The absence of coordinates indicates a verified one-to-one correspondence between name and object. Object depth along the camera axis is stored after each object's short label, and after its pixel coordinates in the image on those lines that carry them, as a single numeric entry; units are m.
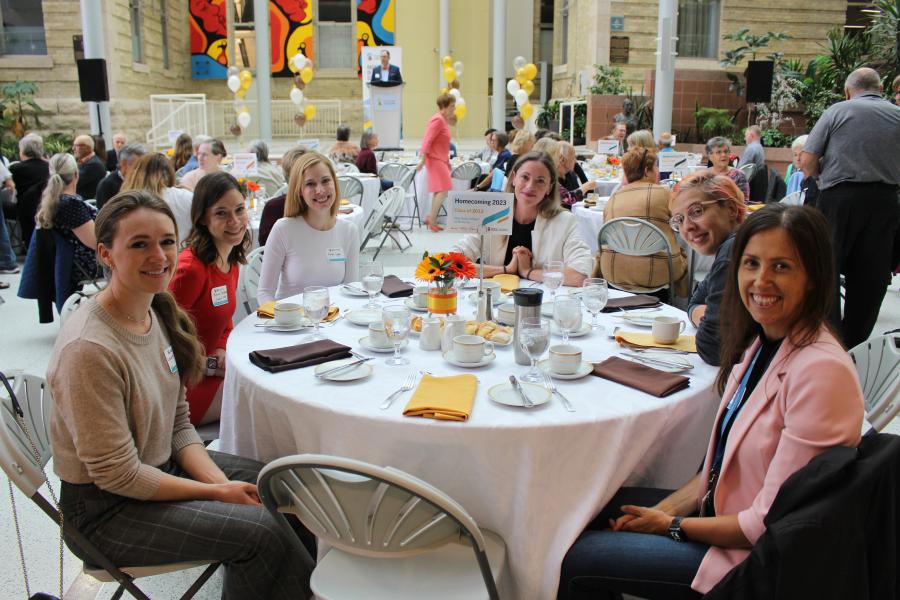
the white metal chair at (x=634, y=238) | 4.14
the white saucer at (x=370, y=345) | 2.26
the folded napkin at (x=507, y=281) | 3.09
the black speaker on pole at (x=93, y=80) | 9.96
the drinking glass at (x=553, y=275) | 2.83
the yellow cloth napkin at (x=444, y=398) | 1.75
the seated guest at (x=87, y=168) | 7.98
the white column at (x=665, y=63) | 10.66
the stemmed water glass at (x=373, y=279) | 2.79
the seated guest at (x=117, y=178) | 5.79
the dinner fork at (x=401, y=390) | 1.83
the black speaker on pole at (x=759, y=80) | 12.69
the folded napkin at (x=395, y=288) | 3.02
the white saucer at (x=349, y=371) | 1.99
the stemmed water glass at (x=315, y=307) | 2.36
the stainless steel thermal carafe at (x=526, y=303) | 2.13
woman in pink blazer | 1.44
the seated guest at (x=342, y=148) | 10.88
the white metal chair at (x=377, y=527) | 1.34
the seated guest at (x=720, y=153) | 6.99
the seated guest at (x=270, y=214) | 4.73
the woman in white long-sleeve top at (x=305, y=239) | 3.35
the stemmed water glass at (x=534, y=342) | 1.93
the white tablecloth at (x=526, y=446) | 1.73
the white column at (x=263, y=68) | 15.59
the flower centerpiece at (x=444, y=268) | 2.40
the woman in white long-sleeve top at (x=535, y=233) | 3.46
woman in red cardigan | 2.72
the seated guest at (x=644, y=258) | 4.27
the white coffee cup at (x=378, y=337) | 2.27
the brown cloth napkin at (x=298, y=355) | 2.09
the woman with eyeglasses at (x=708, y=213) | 2.40
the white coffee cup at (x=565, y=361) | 2.02
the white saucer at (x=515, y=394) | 1.82
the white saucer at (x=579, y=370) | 2.01
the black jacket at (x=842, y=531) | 1.26
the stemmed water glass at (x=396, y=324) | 2.09
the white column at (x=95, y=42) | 10.16
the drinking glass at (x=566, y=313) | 2.26
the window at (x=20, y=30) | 17.14
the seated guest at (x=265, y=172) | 7.55
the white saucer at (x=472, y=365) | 2.12
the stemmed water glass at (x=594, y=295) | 2.44
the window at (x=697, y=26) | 19.14
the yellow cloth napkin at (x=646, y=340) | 2.29
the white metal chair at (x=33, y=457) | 1.69
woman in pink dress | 8.54
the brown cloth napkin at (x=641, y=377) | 1.91
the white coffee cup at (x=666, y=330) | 2.31
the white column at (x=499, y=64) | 16.95
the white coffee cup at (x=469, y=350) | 2.12
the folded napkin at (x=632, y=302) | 2.78
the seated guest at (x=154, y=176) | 4.62
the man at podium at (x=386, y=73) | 14.33
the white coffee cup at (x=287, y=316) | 2.50
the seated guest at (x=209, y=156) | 6.27
